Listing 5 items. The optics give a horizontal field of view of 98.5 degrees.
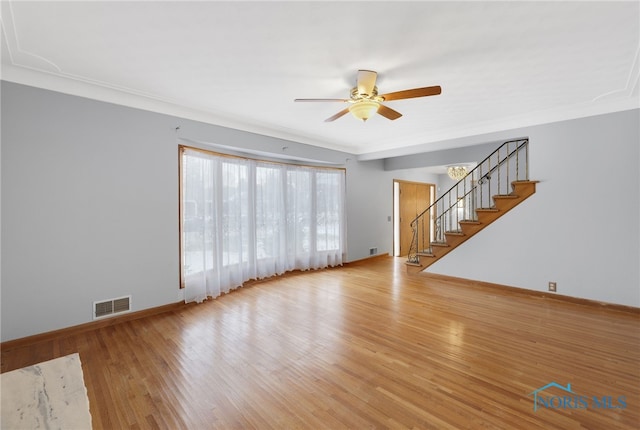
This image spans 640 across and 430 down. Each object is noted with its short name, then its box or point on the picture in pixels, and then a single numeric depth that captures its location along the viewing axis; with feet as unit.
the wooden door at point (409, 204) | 26.48
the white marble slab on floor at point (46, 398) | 2.77
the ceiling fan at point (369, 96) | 8.69
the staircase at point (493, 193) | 15.06
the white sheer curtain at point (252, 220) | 13.56
